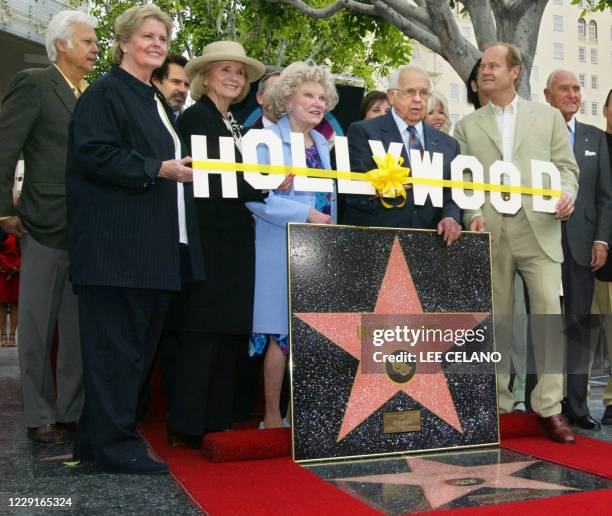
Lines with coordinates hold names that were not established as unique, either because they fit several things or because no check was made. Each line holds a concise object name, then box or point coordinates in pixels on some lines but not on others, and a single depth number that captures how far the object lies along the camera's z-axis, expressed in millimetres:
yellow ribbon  3627
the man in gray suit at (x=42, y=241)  4195
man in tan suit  4363
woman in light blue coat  4012
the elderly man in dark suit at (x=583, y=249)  4789
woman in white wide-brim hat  3879
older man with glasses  4113
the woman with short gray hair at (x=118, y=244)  3342
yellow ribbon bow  3908
